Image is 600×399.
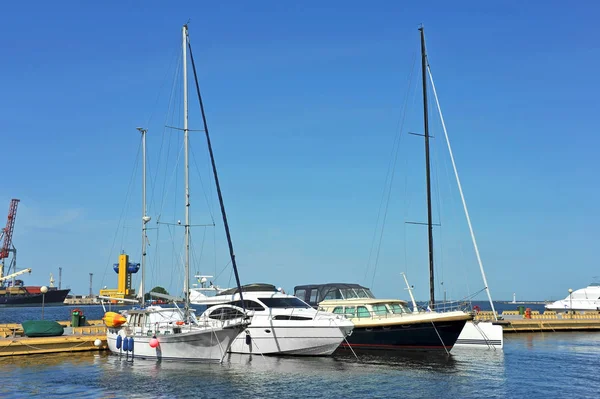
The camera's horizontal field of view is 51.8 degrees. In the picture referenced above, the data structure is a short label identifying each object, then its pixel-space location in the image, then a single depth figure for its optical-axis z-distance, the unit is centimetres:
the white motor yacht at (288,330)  2864
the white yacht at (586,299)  9472
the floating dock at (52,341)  3016
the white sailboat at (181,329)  2695
